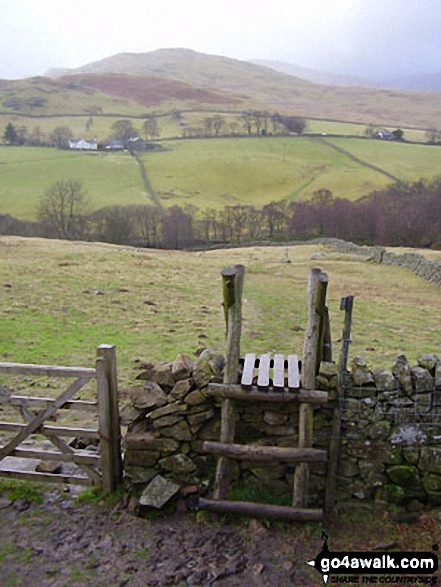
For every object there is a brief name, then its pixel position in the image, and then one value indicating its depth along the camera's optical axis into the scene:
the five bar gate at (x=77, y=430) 7.08
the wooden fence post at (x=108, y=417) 7.07
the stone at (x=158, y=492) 6.85
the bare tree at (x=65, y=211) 59.31
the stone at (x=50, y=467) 7.86
